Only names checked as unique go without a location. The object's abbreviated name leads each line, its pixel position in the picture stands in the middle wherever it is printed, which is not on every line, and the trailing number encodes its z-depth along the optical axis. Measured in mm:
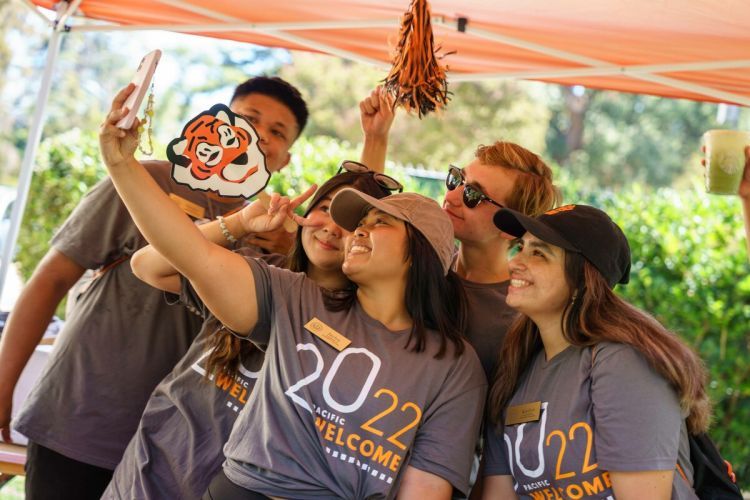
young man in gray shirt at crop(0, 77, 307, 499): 2701
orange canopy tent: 3379
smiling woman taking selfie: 2137
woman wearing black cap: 2193
